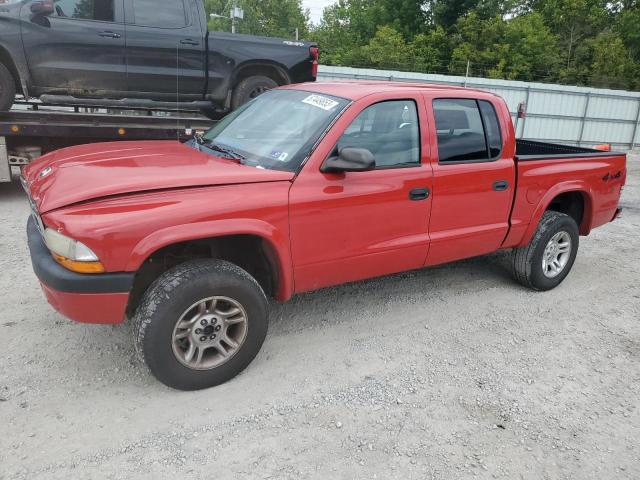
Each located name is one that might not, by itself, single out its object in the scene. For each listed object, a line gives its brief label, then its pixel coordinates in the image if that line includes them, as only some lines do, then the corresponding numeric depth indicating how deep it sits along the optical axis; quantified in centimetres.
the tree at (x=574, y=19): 3550
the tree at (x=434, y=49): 3278
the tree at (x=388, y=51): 3122
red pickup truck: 274
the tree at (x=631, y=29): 3472
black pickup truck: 673
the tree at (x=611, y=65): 3203
